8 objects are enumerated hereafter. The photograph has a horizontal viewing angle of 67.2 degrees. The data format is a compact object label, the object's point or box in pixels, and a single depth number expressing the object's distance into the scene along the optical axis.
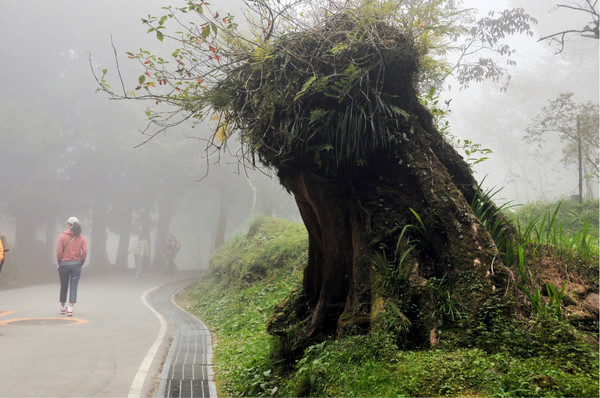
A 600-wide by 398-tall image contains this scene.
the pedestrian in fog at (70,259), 12.16
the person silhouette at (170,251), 30.94
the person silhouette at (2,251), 9.42
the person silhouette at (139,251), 26.98
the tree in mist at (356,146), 4.65
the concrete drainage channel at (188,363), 5.62
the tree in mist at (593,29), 11.20
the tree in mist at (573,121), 15.26
